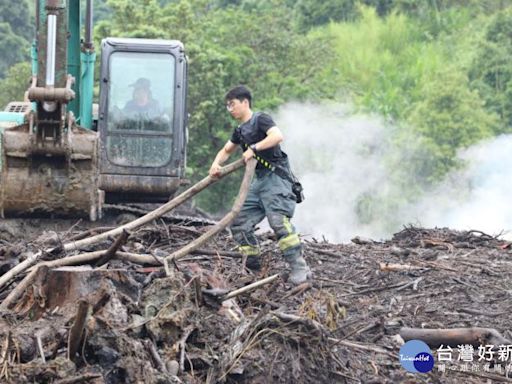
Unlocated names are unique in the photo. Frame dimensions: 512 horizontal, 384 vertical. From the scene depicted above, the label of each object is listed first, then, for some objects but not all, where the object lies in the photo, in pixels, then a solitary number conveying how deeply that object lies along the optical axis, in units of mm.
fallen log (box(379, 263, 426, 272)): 15388
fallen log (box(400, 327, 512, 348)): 11380
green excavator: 20905
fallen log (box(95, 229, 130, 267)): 11184
